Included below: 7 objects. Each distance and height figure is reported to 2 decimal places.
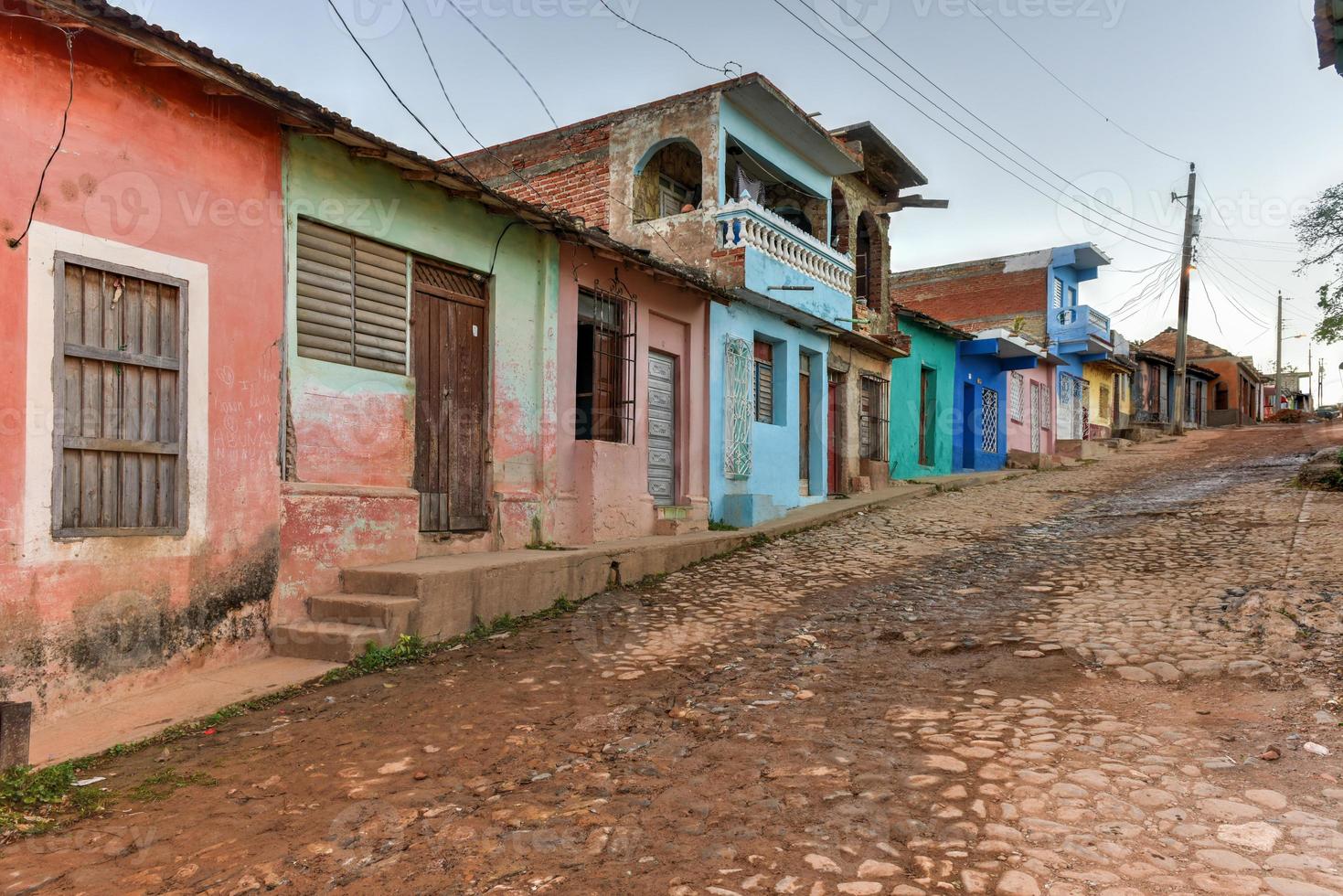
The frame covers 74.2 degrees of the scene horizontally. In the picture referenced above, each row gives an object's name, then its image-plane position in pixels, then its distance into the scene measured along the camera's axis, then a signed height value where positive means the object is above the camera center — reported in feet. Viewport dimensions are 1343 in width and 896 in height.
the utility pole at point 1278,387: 141.16 +11.93
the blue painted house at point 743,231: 39.55 +10.70
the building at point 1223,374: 129.08 +13.13
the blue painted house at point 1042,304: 86.22 +15.67
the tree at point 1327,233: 47.78 +12.30
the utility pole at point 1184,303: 87.71 +15.47
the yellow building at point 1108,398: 96.73 +7.09
